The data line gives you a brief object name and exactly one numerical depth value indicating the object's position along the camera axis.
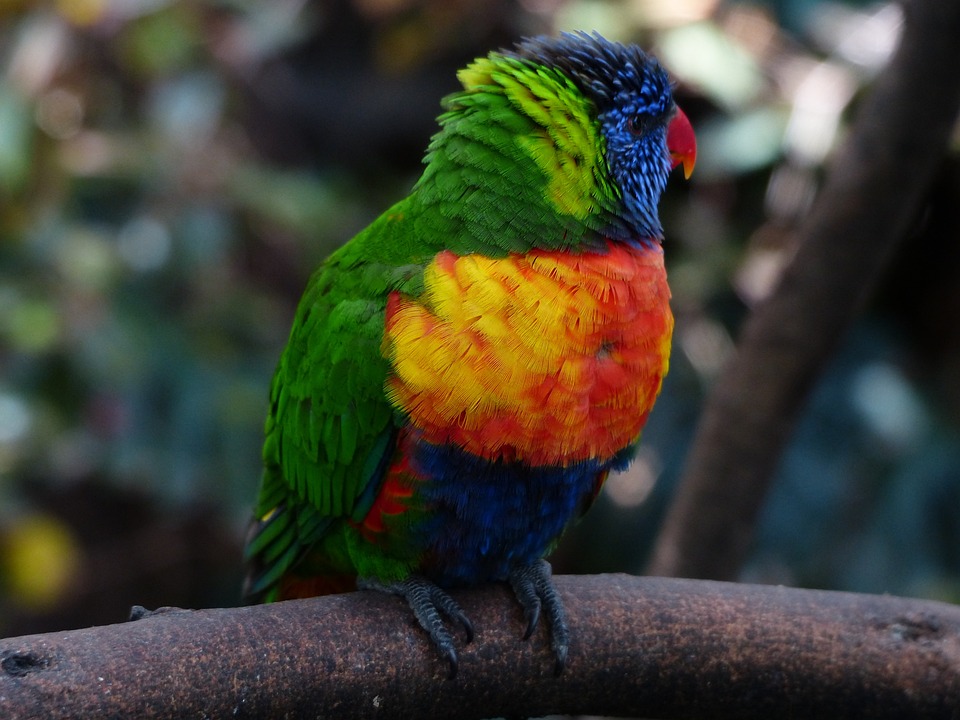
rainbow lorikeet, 3.62
